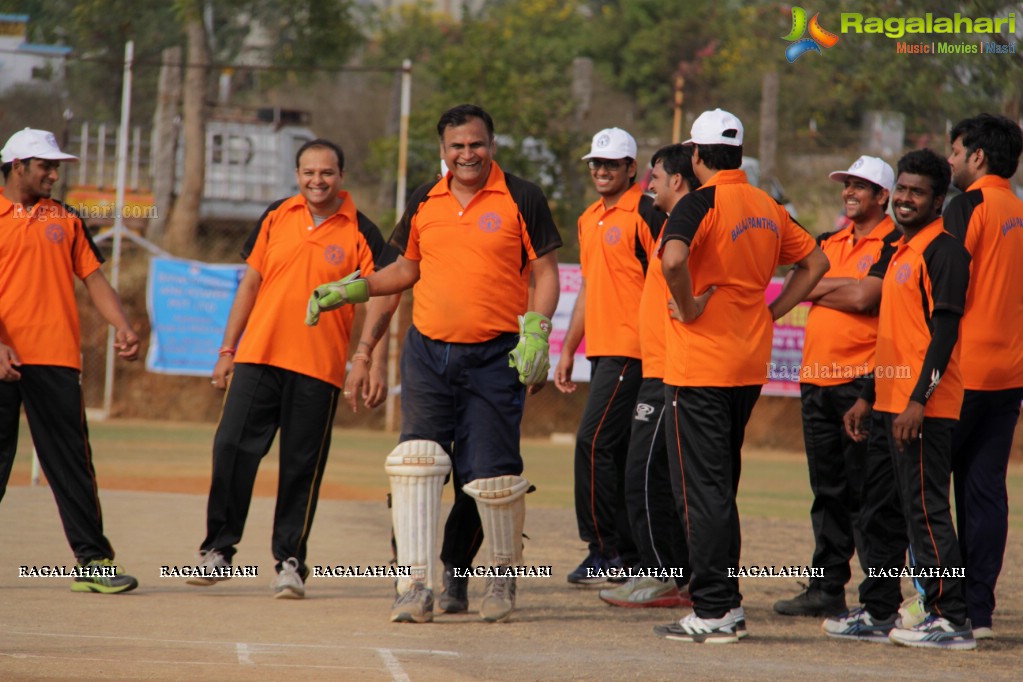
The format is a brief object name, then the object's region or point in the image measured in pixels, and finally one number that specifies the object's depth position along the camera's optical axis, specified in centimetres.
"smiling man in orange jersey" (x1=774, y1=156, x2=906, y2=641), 1480
